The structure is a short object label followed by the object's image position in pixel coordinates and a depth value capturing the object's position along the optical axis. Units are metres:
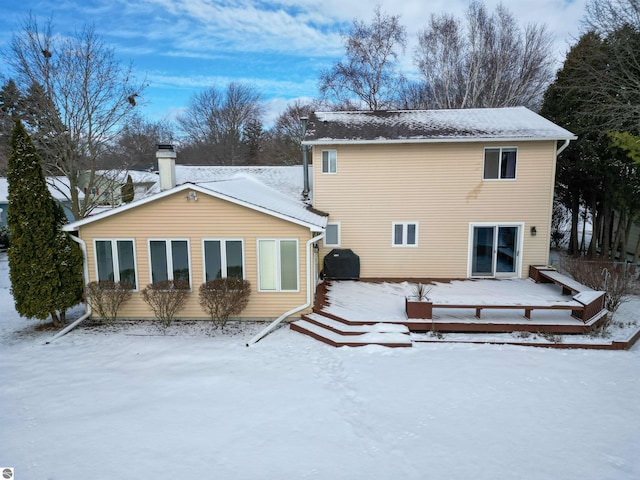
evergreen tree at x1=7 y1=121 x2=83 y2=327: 8.76
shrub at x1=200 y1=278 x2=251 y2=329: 9.23
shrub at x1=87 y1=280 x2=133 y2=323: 9.64
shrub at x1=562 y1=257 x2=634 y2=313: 9.49
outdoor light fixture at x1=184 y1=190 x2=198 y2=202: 9.51
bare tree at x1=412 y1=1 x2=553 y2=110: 22.94
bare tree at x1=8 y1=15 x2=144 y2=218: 14.16
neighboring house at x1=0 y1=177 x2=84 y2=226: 23.88
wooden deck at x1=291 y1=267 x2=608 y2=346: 8.48
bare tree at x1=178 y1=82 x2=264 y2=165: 38.09
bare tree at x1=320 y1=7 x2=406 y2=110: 23.78
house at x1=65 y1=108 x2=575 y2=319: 12.12
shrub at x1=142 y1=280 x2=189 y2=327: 9.43
